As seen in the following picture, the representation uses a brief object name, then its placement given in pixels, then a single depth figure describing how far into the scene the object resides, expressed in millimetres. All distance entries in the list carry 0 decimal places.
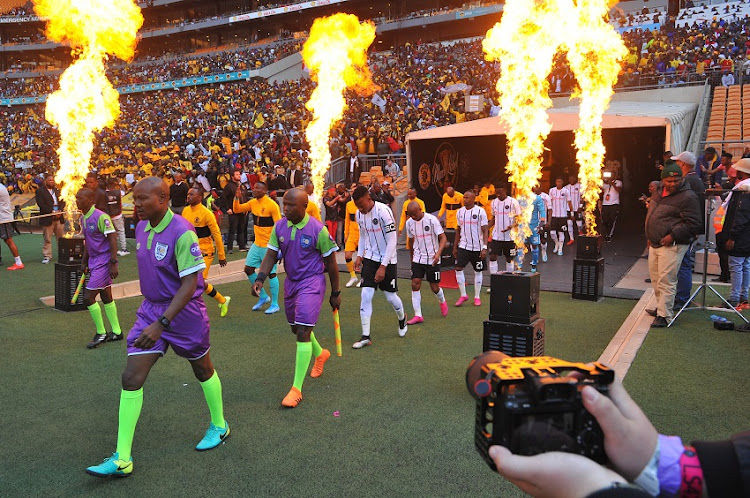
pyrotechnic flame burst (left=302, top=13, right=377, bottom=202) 19875
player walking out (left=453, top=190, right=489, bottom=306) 9305
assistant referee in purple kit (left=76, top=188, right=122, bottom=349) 7020
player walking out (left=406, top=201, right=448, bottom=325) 8328
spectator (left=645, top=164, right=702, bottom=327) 6898
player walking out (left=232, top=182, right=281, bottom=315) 9070
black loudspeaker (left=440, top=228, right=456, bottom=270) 10882
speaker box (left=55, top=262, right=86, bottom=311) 8797
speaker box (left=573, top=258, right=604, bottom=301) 9195
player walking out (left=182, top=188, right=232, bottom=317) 8539
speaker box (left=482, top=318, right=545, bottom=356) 5105
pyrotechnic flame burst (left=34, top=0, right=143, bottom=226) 16844
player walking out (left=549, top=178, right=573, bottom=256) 14133
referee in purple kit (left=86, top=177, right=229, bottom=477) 3883
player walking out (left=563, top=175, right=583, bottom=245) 14898
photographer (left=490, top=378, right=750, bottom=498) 1238
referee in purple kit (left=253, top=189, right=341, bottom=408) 5273
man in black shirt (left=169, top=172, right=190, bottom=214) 12398
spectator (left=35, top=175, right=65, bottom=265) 13641
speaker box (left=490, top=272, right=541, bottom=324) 5156
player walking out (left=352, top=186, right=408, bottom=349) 6953
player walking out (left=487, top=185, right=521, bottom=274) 10211
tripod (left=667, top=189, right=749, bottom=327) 7306
